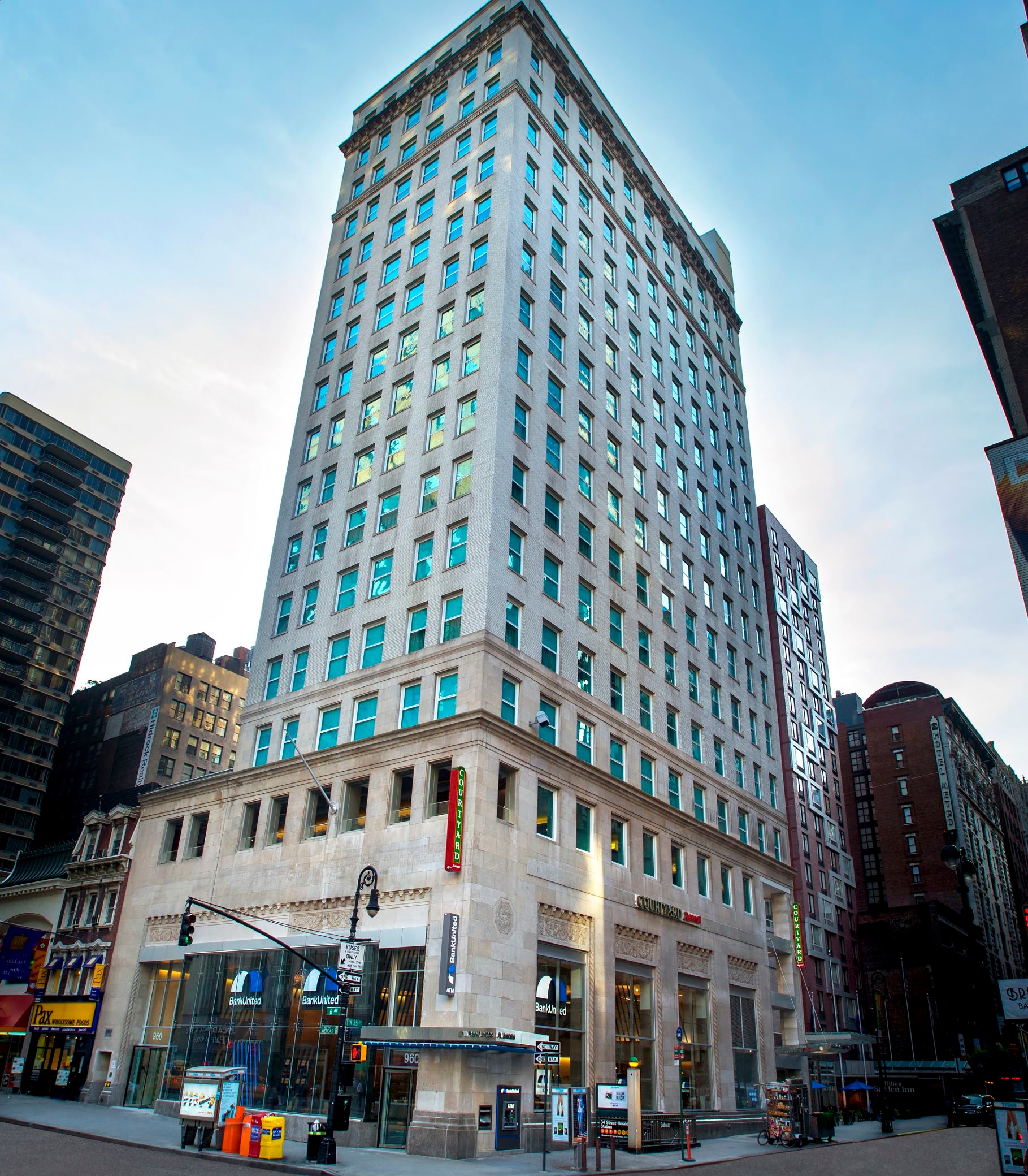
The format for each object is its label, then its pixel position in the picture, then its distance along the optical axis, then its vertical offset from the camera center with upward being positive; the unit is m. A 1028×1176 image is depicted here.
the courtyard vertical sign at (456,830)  32.06 +6.66
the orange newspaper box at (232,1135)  27.58 -3.08
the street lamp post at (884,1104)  47.31 -2.75
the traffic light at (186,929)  28.08 +2.69
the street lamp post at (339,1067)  25.30 -1.03
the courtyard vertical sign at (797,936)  55.28 +6.20
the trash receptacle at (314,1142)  25.47 -2.94
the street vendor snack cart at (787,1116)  36.91 -2.65
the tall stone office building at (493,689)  34.00 +15.38
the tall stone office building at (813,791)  68.19 +19.47
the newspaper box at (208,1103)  27.81 -2.23
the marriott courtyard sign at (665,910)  41.50 +5.68
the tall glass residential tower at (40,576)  96.19 +46.70
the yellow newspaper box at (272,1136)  25.84 -2.90
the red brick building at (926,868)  90.44 +22.07
